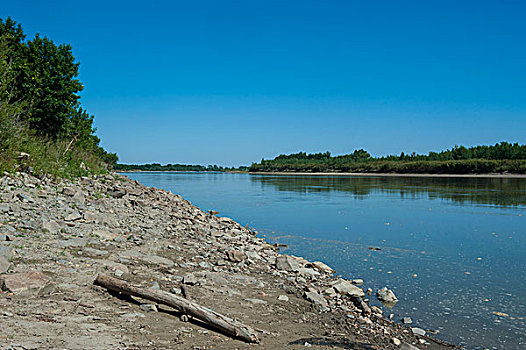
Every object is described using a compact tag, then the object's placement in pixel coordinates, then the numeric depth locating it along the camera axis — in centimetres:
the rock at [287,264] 912
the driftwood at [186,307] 483
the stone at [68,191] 1222
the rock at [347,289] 766
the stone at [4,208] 861
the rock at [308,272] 883
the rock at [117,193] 1457
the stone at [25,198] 988
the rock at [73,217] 930
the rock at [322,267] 962
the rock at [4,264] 553
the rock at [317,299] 677
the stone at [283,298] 692
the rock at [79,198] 1171
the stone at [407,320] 666
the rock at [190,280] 676
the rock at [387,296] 761
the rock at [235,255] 920
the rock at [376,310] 692
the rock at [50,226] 797
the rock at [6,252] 598
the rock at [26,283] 505
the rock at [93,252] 731
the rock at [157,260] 779
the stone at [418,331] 616
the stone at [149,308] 524
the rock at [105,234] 862
